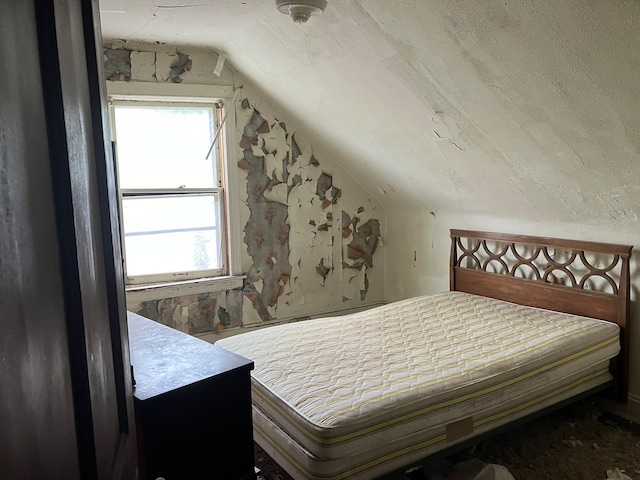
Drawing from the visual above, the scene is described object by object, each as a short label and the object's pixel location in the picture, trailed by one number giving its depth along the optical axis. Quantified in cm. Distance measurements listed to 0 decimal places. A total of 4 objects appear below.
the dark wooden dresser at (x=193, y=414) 110
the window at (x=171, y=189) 344
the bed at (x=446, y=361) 193
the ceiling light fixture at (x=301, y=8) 224
